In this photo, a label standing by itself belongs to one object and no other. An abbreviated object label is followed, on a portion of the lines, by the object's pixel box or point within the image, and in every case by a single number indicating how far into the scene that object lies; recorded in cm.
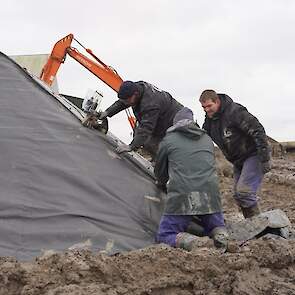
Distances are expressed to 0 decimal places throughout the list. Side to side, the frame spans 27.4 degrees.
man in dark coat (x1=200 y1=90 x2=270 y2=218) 512
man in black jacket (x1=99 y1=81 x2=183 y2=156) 542
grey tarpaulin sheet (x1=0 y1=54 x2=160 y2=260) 407
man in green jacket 437
